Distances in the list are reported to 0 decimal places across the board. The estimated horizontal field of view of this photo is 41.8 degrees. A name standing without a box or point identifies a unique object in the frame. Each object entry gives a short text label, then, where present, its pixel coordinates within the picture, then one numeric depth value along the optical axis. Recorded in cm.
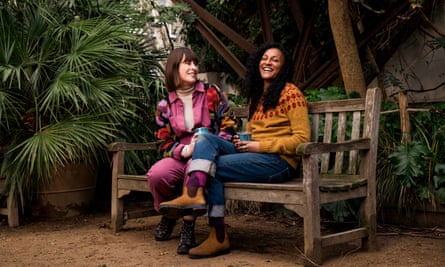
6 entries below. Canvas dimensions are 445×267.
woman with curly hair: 350
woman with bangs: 379
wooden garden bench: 321
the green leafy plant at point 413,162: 405
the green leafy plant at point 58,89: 474
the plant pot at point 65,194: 512
